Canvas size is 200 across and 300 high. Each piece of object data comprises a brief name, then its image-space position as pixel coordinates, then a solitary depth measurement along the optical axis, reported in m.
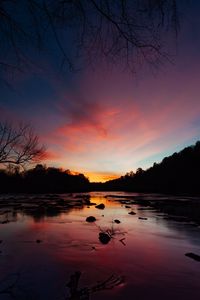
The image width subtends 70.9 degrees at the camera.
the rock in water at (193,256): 6.44
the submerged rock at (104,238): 8.45
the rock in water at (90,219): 13.40
